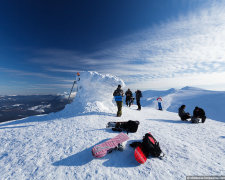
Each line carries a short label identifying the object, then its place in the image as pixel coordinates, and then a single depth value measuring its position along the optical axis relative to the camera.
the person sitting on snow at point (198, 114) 8.32
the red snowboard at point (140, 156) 3.59
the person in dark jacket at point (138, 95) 14.05
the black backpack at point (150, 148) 3.95
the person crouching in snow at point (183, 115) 9.00
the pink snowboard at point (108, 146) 3.94
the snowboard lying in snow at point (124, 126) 5.91
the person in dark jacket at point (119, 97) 9.04
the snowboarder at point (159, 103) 17.55
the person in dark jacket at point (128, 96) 17.31
